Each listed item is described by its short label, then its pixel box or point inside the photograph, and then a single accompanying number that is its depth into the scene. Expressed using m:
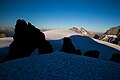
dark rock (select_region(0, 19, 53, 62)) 12.53
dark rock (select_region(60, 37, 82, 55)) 13.03
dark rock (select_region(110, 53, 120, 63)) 11.50
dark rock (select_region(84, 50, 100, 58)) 12.77
